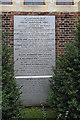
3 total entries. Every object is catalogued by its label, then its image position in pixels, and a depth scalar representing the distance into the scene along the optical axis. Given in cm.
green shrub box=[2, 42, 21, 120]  432
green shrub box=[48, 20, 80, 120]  462
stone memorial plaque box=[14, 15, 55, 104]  646
